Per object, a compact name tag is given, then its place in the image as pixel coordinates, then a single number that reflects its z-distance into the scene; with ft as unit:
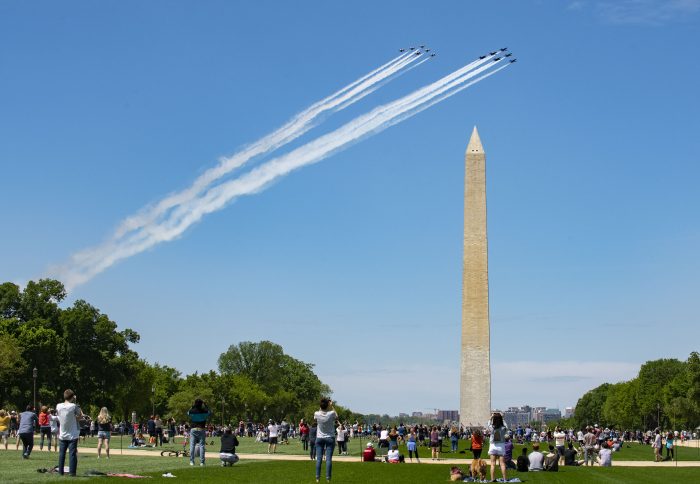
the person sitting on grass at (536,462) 119.44
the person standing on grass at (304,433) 176.96
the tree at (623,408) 485.15
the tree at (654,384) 444.55
